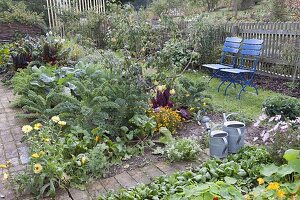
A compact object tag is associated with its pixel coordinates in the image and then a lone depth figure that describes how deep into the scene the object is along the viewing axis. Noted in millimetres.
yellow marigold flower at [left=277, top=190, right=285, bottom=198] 1899
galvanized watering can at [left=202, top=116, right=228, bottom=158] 2996
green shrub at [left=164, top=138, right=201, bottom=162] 3076
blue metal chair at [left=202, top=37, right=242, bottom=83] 6410
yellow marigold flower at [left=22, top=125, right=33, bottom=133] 2709
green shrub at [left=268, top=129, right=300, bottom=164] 2658
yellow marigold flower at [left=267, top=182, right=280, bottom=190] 1939
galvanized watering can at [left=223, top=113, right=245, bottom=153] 3093
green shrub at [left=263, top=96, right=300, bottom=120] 3844
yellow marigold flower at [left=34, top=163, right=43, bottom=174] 2486
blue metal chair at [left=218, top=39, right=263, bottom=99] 5613
